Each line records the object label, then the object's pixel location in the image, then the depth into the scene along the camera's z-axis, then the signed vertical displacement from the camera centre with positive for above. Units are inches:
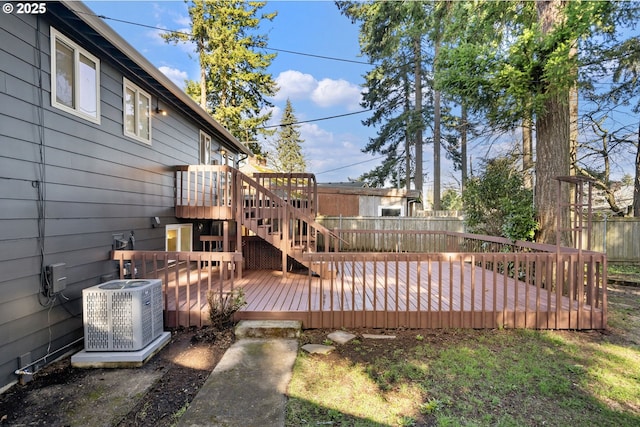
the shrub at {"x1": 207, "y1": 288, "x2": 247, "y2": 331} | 144.4 -45.9
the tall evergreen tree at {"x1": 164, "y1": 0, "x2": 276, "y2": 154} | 591.8 +316.5
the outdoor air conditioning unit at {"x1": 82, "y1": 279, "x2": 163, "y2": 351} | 119.6 -42.5
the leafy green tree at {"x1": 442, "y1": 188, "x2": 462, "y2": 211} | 955.0 +49.7
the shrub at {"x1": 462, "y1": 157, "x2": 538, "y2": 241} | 223.9 +8.3
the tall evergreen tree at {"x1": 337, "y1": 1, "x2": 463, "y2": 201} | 504.5 +260.1
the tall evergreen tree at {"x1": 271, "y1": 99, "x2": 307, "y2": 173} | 1135.4 +249.4
